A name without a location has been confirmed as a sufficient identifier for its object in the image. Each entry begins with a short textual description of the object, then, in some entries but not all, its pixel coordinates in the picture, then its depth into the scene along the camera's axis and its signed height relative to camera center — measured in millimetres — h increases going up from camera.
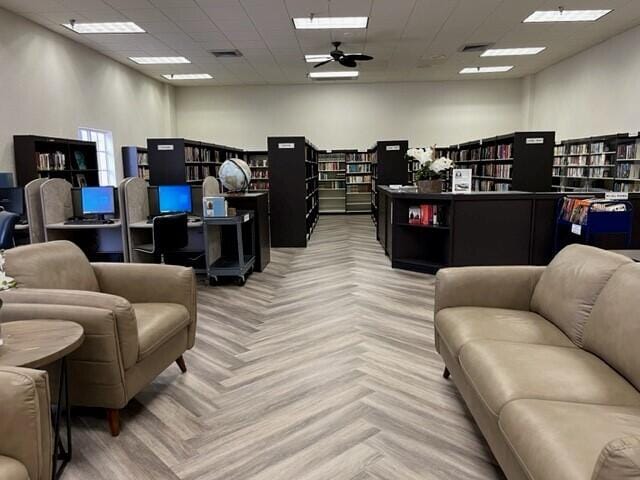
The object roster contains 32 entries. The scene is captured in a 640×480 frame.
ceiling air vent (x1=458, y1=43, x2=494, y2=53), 8734 +2474
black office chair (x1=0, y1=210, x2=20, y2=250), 4629 -540
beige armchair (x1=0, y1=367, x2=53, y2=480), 1444 -801
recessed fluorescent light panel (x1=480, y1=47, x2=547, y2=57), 9219 +2509
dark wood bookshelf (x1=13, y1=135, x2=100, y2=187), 6355 +236
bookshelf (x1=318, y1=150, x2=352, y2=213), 13118 -202
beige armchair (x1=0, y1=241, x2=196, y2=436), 2180 -737
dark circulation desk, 5234 -645
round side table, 1737 -692
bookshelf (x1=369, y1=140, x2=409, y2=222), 9188 +216
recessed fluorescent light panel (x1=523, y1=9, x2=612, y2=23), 6973 +2458
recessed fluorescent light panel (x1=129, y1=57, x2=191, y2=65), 9398 +2406
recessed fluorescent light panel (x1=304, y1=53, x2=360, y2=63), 9564 +2472
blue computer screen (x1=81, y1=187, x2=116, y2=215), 5422 -304
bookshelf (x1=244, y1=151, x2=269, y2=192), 12352 +178
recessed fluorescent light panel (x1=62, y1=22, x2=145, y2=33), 7115 +2364
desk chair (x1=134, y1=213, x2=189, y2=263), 4844 -651
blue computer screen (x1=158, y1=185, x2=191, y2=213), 5574 -306
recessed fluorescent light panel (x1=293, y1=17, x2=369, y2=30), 7117 +2426
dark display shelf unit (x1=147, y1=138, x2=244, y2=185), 7137 +208
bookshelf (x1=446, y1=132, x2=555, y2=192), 7277 +221
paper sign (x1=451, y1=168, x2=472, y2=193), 5461 -105
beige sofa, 1362 -805
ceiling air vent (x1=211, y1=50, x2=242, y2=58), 8984 +2428
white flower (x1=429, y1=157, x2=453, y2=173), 5496 +91
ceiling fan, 7973 +2050
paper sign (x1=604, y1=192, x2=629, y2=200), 4660 -255
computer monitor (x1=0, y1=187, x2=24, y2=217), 5484 -301
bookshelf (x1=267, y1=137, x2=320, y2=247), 7477 -295
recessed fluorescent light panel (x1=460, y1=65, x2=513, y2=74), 11094 +2550
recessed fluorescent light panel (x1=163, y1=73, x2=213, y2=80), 11078 +2434
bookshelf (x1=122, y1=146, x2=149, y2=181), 9617 +304
